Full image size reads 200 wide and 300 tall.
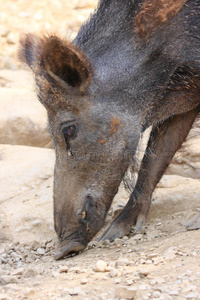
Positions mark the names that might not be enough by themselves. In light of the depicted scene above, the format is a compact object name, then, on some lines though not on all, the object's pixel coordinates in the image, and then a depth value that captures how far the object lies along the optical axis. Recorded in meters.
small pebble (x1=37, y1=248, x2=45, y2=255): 9.15
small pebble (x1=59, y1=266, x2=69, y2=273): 7.11
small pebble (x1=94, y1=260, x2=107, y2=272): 6.67
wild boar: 8.08
